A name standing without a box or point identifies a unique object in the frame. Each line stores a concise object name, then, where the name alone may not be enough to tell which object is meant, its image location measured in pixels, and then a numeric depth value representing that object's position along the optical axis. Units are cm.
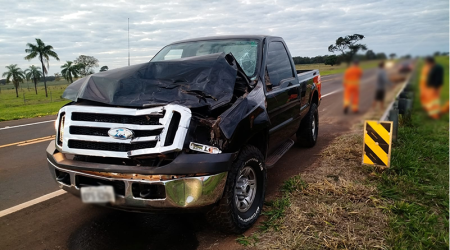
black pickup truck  271
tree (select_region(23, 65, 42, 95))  6656
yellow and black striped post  449
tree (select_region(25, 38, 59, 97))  5053
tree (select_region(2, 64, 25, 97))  6839
